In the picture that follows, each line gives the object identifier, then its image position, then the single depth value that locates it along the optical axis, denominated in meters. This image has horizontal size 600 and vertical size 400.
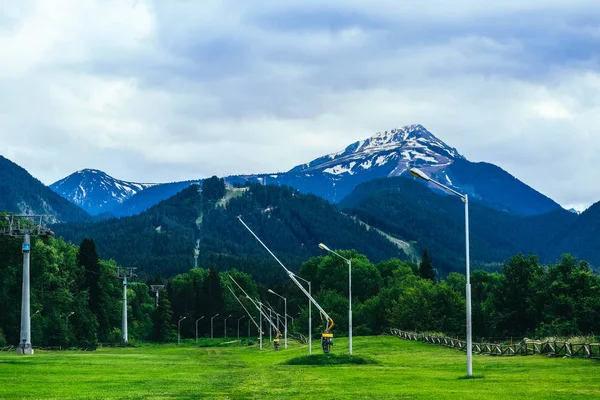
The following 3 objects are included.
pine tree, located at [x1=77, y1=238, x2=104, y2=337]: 150.00
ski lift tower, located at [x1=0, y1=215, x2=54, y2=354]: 94.25
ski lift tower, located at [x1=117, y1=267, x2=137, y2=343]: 159.00
